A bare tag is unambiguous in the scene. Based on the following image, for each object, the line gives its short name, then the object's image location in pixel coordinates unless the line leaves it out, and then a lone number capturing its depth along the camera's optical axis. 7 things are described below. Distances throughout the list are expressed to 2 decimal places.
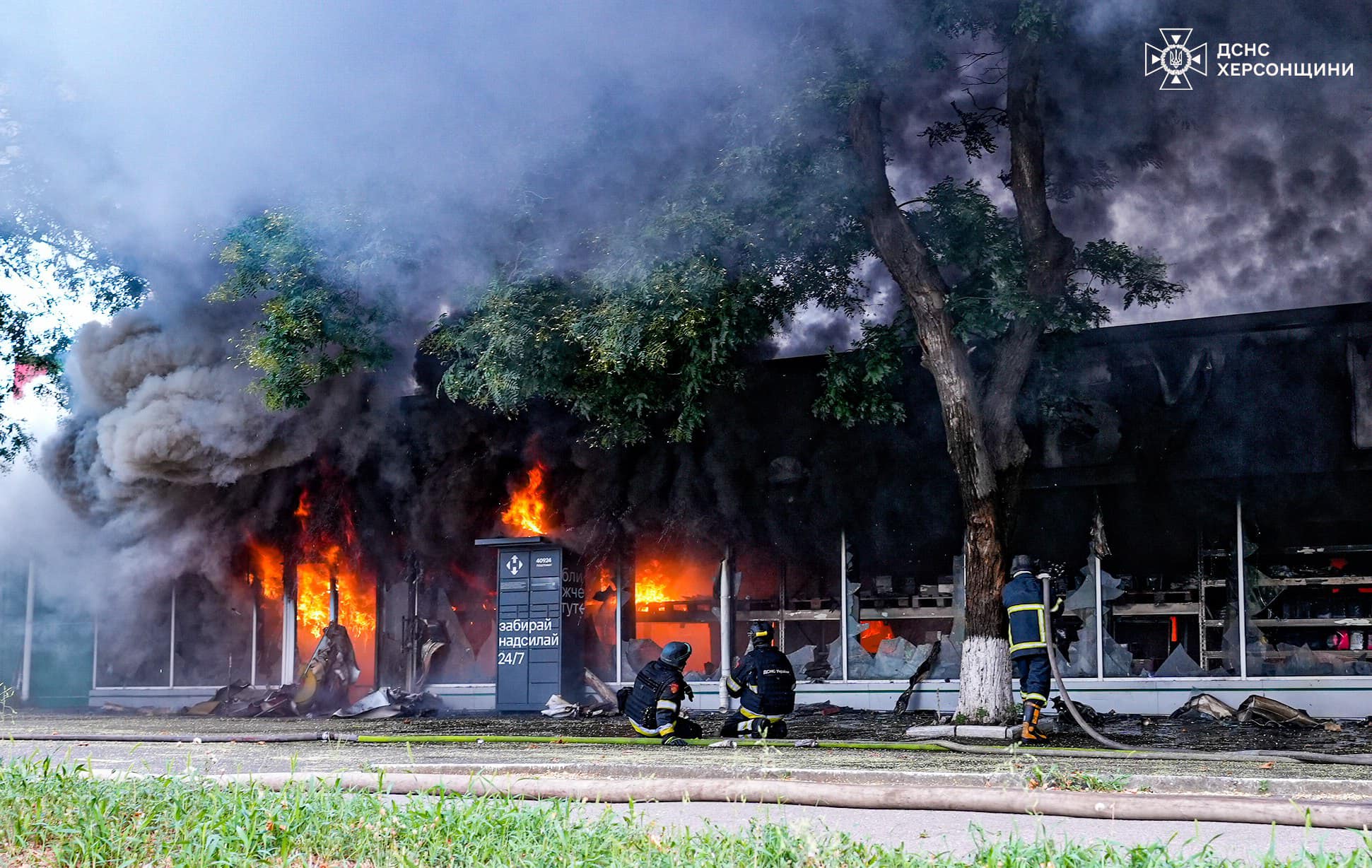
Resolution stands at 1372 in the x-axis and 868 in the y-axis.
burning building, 13.17
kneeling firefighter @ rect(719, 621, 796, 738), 11.77
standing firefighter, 10.81
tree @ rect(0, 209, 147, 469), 16.09
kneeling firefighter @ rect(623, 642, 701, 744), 11.45
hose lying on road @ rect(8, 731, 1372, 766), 8.62
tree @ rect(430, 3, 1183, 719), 11.35
